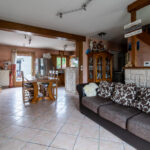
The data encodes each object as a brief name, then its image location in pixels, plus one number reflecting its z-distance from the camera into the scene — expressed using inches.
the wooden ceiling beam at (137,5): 81.6
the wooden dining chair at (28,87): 129.2
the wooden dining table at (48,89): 129.7
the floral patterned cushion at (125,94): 75.4
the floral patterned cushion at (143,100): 65.1
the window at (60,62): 272.2
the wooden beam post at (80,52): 171.0
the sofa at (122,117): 53.6
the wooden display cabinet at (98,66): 167.6
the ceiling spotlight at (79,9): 86.3
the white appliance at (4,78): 226.2
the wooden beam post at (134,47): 91.6
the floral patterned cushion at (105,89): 94.5
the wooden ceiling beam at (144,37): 98.8
